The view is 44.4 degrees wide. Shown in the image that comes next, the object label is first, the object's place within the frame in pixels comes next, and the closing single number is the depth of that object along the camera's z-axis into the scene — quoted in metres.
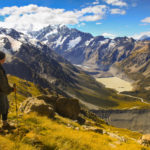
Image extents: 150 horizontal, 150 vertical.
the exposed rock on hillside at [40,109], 21.77
